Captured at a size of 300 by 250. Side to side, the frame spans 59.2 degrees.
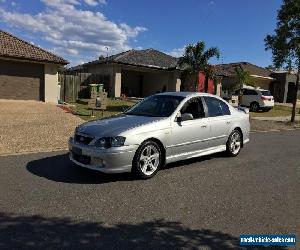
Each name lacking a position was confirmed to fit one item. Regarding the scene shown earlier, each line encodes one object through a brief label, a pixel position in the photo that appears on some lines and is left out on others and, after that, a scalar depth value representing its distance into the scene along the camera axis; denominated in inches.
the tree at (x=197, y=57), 722.6
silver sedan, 179.9
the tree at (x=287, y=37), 568.7
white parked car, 754.8
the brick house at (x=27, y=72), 620.5
